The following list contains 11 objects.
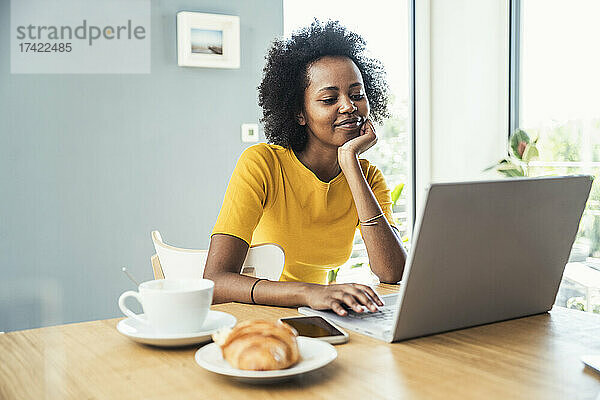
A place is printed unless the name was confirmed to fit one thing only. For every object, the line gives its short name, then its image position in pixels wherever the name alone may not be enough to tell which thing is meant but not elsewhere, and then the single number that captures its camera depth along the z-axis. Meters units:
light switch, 3.04
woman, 1.51
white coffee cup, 0.83
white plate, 0.69
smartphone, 0.88
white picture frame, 2.83
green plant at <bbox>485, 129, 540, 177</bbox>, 3.01
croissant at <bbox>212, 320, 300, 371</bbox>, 0.70
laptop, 0.83
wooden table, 0.69
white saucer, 0.83
